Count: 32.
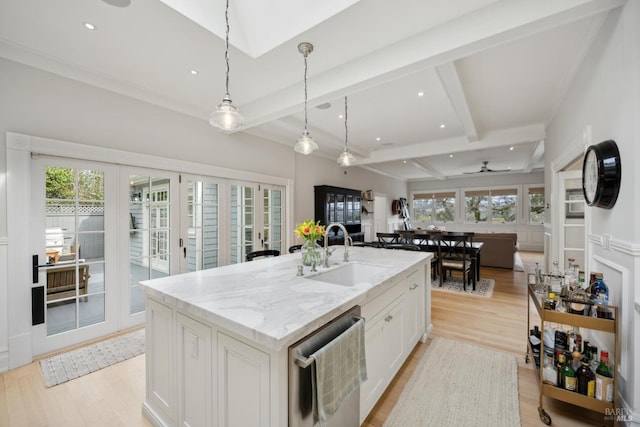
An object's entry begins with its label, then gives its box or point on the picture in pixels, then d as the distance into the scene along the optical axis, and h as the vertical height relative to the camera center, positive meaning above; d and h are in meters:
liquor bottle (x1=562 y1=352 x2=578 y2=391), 1.71 -1.07
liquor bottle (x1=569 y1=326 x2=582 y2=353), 1.74 -0.86
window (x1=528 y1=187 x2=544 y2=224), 9.74 +0.30
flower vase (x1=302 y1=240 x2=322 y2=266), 2.24 -0.35
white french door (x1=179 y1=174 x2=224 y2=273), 3.78 -0.12
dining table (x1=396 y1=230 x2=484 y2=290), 4.91 -0.65
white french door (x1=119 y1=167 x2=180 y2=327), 3.21 -0.22
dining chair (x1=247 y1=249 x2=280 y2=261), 3.15 -0.50
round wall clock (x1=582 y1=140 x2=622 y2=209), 1.76 +0.27
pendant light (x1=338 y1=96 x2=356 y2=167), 3.48 +0.71
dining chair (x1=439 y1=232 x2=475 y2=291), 4.71 -0.81
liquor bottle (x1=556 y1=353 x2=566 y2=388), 1.74 -1.05
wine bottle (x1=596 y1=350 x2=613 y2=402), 1.59 -1.02
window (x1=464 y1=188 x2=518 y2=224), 10.27 +0.29
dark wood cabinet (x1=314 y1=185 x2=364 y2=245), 5.97 +0.11
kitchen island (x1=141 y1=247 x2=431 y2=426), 1.13 -0.63
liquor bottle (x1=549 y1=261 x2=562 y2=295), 1.88 -0.53
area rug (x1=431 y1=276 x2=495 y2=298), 4.54 -1.37
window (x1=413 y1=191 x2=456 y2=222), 11.49 +0.27
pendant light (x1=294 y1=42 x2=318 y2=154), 2.72 +0.71
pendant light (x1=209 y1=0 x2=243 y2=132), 1.93 +0.72
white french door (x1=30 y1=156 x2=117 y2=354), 2.63 -0.34
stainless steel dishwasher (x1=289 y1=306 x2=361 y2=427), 1.13 -0.70
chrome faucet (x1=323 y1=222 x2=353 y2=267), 2.31 -0.35
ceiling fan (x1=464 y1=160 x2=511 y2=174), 8.05 +1.47
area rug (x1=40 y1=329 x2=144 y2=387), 2.33 -1.39
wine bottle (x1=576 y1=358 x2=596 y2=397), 1.65 -1.05
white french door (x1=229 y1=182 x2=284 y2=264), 4.48 -0.07
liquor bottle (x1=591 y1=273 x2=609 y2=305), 1.66 -0.51
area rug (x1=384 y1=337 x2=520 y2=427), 1.80 -1.39
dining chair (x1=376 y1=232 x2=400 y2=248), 5.68 -0.50
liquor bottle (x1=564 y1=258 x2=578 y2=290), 1.88 -0.49
